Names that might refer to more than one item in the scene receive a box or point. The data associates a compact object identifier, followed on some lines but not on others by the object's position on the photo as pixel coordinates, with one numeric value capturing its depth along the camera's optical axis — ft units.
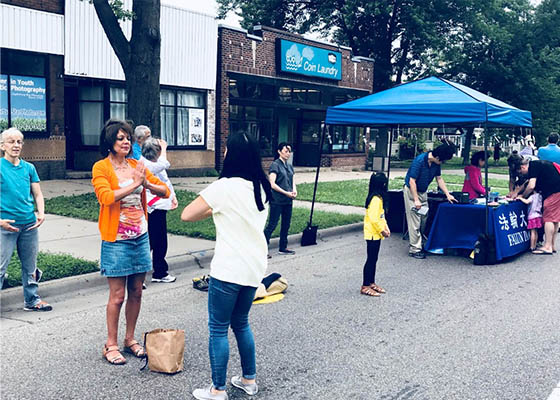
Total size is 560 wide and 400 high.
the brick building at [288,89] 71.72
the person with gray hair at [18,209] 18.04
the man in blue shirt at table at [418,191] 30.96
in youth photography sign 51.37
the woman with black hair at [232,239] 12.64
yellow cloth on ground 21.53
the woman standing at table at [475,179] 35.12
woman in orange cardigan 14.73
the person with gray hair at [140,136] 22.51
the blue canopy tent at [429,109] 31.35
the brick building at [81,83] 51.26
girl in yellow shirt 22.38
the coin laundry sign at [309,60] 78.12
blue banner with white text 30.30
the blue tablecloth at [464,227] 31.37
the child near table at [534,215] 33.17
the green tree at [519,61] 112.06
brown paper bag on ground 14.51
